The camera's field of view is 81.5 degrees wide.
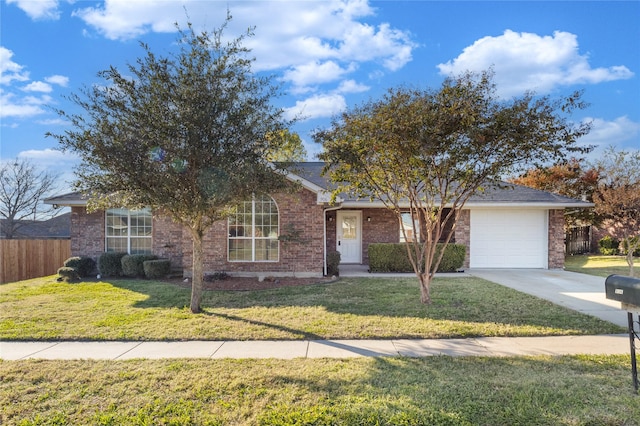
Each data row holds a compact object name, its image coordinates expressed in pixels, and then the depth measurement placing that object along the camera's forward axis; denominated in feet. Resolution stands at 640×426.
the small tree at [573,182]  68.95
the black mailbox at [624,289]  11.68
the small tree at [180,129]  20.33
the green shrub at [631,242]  56.90
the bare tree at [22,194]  80.79
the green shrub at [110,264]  41.39
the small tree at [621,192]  41.06
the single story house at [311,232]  38.42
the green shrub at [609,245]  70.85
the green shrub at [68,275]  38.60
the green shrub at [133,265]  40.34
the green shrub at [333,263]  39.86
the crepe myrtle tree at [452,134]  21.43
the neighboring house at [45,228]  83.83
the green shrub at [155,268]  39.06
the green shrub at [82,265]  40.57
